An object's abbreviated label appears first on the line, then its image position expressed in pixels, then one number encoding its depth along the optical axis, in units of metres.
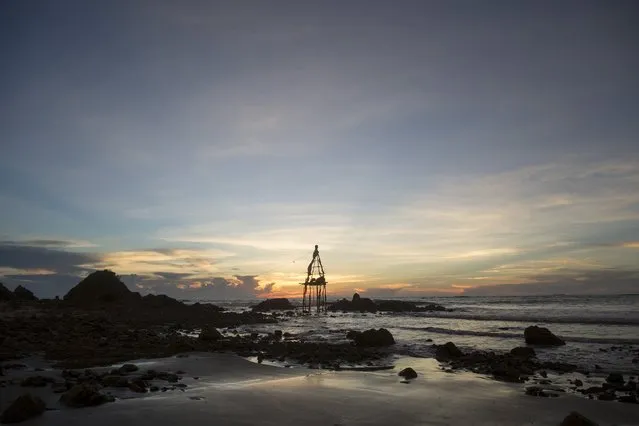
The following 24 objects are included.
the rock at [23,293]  49.31
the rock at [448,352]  19.38
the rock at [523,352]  19.77
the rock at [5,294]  42.29
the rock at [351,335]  27.95
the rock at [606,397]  11.55
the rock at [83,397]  8.38
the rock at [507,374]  14.23
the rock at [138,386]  9.89
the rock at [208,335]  23.33
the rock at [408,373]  14.05
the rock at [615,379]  13.88
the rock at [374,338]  23.83
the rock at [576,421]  8.50
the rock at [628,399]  11.33
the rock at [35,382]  9.62
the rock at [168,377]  11.43
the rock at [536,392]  11.80
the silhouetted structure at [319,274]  74.69
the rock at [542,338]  24.86
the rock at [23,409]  7.20
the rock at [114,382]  10.23
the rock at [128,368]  12.05
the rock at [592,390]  12.43
